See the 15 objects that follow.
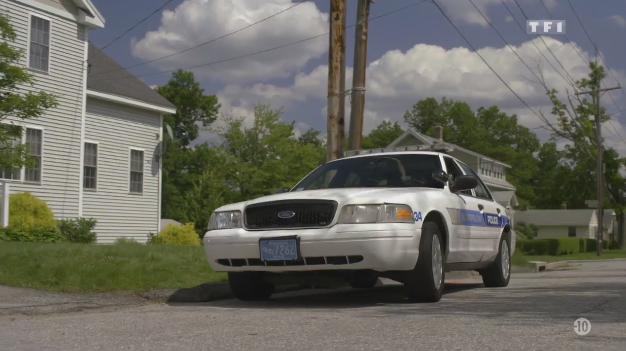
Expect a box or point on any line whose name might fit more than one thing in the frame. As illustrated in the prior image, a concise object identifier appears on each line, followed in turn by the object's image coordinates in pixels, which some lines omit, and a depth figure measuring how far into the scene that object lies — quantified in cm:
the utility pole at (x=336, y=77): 1447
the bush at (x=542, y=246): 5159
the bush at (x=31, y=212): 1844
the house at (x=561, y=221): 8338
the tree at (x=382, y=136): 8981
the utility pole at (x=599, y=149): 4709
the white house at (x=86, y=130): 2144
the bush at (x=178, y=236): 2255
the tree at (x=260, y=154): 5462
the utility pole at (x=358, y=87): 1545
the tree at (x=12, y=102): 1575
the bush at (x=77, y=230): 2027
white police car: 761
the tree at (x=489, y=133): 9256
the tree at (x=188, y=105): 5981
